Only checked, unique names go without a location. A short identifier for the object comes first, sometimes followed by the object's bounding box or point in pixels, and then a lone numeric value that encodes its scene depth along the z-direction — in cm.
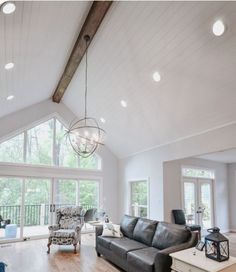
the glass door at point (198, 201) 814
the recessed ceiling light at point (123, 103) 618
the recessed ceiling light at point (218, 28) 331
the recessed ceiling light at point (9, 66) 424
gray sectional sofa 356
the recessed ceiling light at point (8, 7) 264
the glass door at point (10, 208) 696
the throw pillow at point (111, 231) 524
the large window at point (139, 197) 762
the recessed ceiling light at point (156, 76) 477
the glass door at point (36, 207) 730
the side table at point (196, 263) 284
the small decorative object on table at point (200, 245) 335
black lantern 302
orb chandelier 492
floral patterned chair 573
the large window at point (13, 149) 728
